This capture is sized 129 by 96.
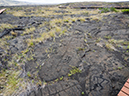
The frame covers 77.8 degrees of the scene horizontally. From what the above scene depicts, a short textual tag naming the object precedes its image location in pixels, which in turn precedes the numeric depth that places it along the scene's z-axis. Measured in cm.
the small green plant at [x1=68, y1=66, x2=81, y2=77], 315
